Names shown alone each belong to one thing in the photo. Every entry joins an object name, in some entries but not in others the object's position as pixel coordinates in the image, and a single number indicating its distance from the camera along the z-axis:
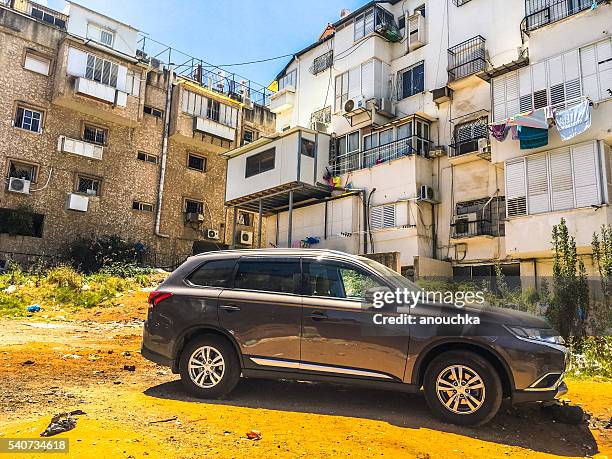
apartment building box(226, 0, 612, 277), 14.27
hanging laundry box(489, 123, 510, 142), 15.50
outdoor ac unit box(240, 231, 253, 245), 28.58
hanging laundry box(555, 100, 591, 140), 13.56
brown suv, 4.81
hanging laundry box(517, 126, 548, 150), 14.61
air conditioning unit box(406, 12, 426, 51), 20.14
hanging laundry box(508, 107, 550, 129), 14.37
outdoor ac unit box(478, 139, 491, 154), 16.55
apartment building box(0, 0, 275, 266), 23.00
